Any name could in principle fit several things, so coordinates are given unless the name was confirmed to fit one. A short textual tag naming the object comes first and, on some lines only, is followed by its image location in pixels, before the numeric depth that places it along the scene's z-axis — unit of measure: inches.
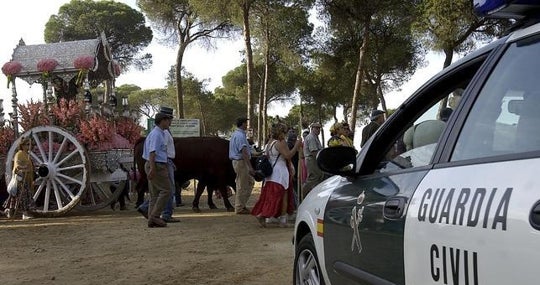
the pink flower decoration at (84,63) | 479.2
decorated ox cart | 435.8
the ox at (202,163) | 470.6
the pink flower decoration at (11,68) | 478.3
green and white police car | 69.4
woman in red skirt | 350.6
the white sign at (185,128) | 583.8
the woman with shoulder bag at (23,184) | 414.9
